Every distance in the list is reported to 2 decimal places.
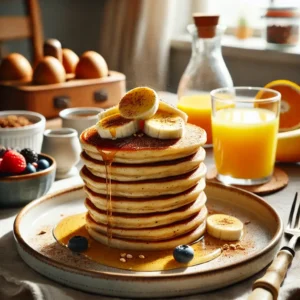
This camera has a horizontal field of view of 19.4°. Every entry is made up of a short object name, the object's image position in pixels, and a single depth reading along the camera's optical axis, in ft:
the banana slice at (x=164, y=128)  2.43
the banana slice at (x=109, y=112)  2.58
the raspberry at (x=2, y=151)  2.85
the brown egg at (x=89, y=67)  4.22
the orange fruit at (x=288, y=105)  3.41
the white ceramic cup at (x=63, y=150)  3.09
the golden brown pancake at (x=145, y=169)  2.37
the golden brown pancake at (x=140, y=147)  2.36
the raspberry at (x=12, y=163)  2.73
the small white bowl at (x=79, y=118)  3.42
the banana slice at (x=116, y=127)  2.43
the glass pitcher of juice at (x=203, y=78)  3.48
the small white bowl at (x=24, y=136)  3.17
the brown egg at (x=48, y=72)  3.98
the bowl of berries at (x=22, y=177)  2.73
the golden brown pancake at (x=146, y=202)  2.40
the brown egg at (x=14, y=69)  4.09
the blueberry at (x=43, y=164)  2.84
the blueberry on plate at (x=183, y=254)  2.31
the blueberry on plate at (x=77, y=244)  2.39
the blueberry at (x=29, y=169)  2.78
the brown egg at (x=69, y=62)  4.41
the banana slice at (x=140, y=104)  2.46
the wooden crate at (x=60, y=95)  3.93
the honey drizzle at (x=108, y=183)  2.37
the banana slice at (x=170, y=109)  2.57
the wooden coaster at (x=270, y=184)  2.95
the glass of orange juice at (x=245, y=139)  3.04
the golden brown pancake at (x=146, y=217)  2.41
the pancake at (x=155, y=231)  2.42
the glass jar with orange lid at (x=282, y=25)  4.77
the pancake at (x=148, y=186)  2.39
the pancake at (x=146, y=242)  2.42
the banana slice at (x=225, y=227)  2.47
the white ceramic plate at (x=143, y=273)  2.17
